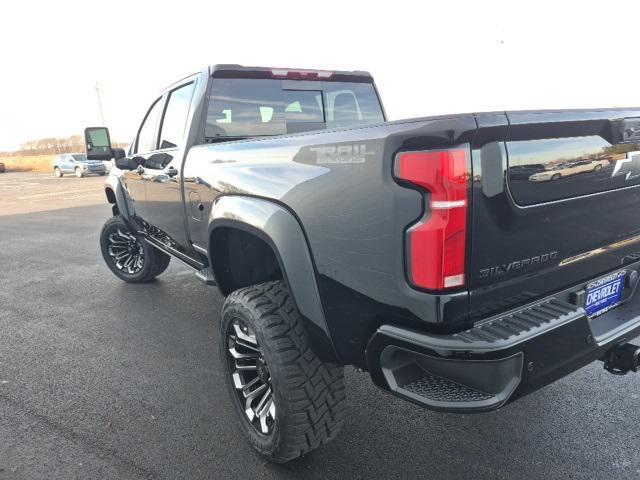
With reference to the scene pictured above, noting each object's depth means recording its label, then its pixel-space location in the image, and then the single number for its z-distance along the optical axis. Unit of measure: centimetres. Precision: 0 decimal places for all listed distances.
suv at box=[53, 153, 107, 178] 2678
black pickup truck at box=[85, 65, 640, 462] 151
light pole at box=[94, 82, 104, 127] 3666
